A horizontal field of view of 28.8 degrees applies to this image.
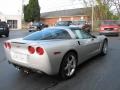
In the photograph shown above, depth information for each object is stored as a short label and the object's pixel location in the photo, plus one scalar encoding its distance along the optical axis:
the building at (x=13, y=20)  54.53
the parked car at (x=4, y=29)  21.72
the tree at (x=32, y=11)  55.82
